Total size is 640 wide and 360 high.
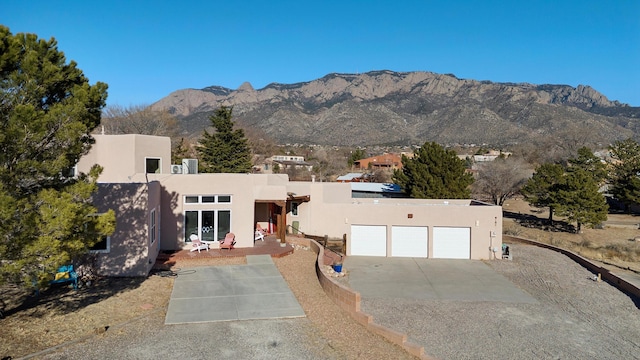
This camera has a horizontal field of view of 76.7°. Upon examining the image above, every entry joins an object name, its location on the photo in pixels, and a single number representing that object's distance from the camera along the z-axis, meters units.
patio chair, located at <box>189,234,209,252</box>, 15.95
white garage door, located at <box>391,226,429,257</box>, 19.81
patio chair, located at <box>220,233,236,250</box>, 16.41
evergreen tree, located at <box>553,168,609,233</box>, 31.15
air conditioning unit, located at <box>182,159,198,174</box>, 19.19
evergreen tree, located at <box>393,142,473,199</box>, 32.28
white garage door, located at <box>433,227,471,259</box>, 19.77
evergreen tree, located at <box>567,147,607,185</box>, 44.47
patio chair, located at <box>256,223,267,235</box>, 19.49
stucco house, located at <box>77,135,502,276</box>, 12.74
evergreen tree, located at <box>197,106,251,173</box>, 41.28
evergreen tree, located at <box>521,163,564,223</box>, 34.00
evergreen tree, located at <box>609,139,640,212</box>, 41.69
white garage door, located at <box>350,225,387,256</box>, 19.92
